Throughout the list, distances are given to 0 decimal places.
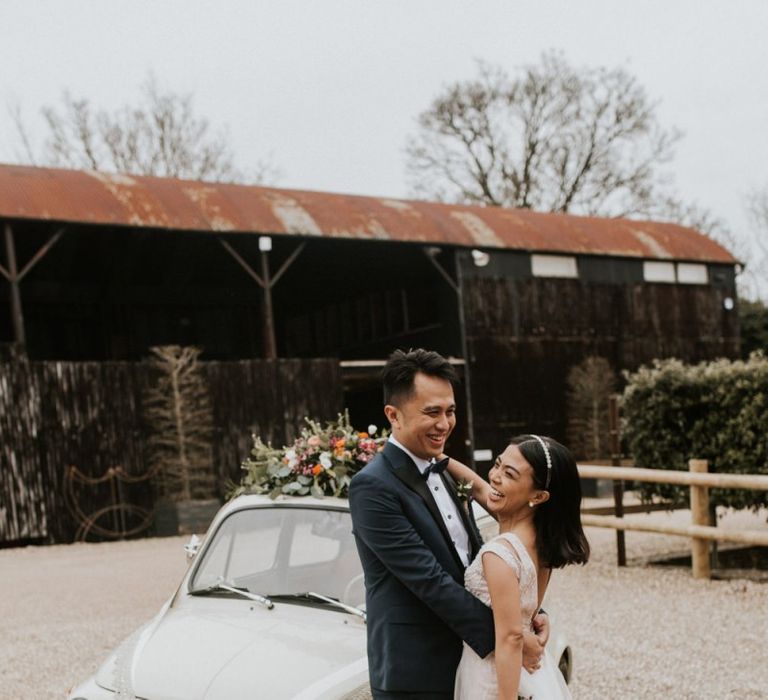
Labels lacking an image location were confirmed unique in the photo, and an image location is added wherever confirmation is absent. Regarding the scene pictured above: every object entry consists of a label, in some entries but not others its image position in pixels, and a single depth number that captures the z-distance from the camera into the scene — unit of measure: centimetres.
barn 1944
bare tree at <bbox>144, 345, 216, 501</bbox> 1675
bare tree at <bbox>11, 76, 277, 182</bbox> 3416
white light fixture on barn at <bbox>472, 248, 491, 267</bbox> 2188
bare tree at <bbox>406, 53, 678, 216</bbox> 3750
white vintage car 323
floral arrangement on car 418
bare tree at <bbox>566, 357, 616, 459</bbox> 2305
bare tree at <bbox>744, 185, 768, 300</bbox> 4050
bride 252
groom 255
